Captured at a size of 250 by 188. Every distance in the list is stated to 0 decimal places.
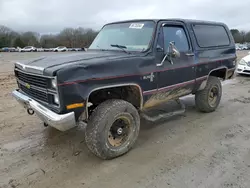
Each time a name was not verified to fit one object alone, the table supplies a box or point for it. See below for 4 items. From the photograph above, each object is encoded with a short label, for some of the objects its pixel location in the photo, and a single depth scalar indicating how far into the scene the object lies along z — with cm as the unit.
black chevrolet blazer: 304
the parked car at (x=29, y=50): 6115
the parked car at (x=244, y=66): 1059
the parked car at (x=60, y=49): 6272
